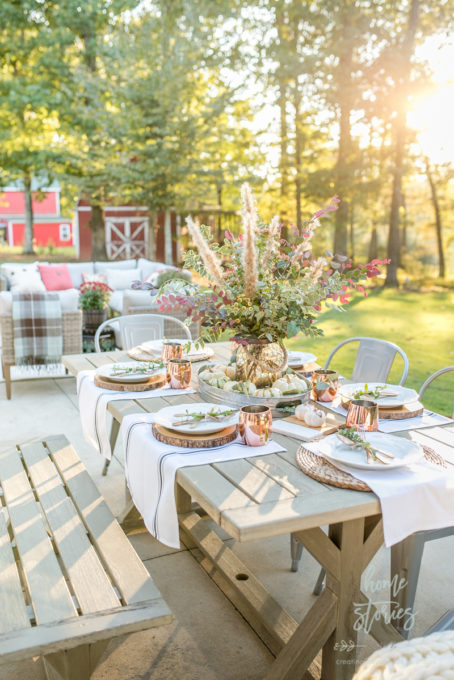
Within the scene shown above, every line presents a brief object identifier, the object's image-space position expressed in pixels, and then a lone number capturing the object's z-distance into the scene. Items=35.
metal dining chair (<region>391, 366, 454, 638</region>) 1.95
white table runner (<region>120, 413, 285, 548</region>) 1.83
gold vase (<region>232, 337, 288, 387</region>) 2.37
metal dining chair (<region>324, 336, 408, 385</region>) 3.08
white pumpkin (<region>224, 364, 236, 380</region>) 2.49
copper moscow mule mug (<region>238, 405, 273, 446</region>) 1.96
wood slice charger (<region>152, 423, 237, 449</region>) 1.95
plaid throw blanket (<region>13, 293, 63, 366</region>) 5.17
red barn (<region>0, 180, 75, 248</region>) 31.16
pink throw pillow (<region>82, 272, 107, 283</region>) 8.55
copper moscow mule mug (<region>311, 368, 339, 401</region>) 2.46
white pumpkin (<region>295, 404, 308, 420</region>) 2.24
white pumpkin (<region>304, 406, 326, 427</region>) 2.17
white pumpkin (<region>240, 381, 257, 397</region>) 2.35
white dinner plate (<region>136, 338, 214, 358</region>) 3.17
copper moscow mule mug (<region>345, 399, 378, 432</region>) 1.99
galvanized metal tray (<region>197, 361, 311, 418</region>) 2.32
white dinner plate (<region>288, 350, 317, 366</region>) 2.94
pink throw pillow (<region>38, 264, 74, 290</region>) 8.34
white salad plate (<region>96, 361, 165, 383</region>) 2.65
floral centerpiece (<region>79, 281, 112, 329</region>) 6.04
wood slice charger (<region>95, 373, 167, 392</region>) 2.61
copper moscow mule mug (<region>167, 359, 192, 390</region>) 2.65
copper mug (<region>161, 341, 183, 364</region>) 2.85
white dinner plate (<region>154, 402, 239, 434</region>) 1.99
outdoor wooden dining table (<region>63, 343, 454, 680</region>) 1.52
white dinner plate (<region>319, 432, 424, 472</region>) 1.73
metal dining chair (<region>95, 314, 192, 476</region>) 3.81
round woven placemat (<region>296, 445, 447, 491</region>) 1.66
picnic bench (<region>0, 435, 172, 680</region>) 1.56
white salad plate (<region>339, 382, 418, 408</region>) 2.34
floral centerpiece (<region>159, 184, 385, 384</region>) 2.18
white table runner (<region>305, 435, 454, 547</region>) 1.62
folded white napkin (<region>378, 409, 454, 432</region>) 2.18
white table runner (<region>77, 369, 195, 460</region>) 2.53
